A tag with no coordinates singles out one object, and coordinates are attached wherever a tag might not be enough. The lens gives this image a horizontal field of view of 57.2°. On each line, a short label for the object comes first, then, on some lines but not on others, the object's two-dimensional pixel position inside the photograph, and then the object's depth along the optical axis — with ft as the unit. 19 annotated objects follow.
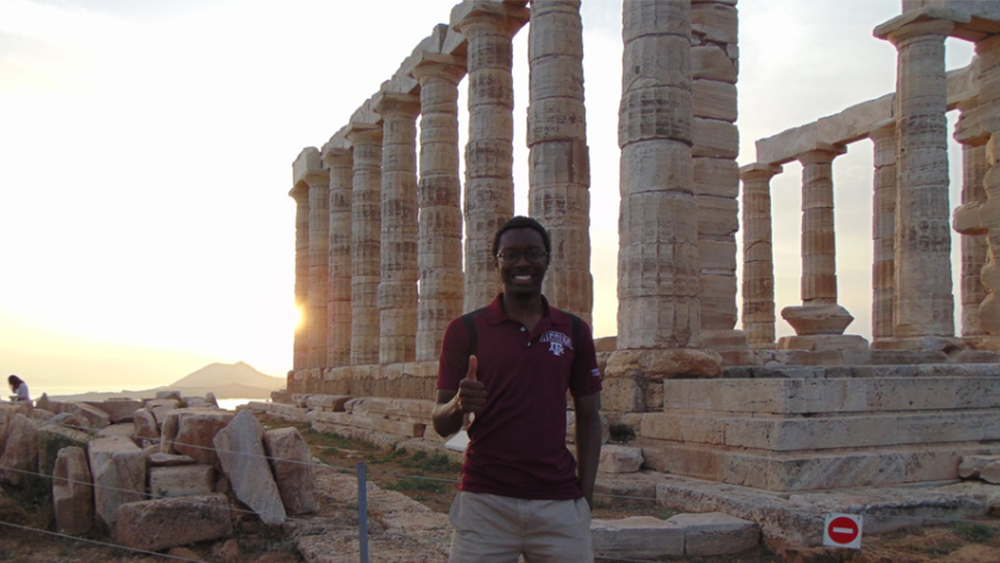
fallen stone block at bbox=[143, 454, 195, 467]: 27.86
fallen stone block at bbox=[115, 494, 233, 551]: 24.30
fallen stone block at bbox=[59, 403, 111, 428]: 42.60
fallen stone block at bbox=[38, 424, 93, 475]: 30.47
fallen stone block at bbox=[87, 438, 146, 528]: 25.80
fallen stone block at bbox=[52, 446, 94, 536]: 26.05
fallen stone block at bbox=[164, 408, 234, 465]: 29.07
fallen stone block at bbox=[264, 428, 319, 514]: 28.17
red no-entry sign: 21.26
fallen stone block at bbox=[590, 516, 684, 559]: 24.73
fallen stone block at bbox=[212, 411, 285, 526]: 27.01
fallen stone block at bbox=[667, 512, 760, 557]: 25.93
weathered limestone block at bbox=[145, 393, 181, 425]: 39.97
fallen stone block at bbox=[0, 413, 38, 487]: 30.37
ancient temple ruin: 35.37
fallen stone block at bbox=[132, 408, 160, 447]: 37.60
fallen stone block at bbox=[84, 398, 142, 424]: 51.72
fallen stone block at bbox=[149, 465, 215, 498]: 26.94
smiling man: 11.15
